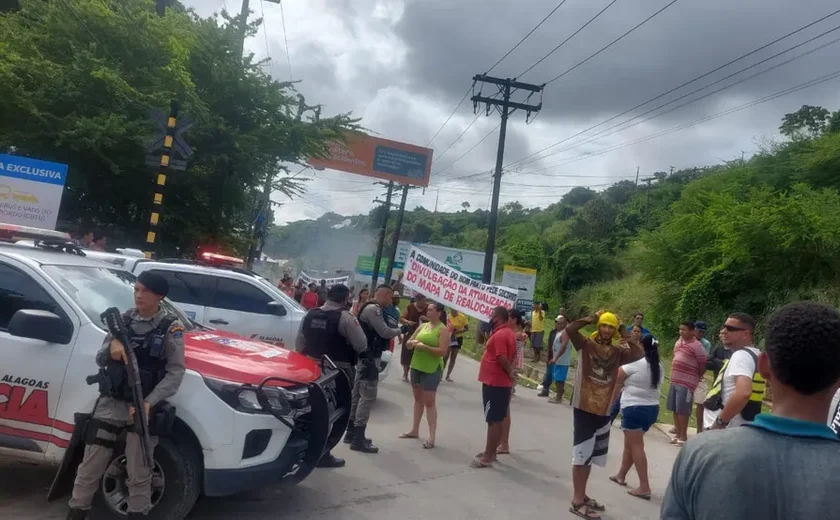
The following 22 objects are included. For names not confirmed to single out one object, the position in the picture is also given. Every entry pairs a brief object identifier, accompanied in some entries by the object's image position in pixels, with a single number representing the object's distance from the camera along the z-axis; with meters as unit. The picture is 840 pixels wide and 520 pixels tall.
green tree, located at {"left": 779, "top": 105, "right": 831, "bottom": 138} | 40.12
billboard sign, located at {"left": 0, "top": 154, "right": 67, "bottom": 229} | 13.20
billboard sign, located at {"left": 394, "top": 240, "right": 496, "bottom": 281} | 40.47
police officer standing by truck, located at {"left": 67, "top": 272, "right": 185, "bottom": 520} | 4.41
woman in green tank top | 8.60
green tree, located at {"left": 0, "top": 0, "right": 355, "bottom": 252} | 17.39
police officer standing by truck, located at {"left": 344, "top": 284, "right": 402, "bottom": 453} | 7.95
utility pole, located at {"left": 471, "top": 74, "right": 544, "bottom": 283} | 25.44
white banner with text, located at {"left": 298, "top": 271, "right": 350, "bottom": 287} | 24.16
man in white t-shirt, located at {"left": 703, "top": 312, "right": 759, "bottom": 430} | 5.22
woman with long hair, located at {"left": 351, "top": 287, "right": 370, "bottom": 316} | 13.44
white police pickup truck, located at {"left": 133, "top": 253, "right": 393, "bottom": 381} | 10.78
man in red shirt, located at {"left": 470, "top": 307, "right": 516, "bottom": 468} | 7.80
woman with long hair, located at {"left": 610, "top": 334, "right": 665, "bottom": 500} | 7.18
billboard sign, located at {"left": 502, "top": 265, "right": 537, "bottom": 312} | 34.25
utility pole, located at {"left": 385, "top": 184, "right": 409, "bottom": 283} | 45.12
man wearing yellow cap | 6.42
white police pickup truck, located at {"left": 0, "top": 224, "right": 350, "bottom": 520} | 4.85
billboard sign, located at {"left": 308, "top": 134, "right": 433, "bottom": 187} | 36.72
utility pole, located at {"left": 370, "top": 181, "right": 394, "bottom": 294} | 47.67
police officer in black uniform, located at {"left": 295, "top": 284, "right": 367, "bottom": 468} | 7.22
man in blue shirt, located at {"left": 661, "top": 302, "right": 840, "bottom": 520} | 1.95
